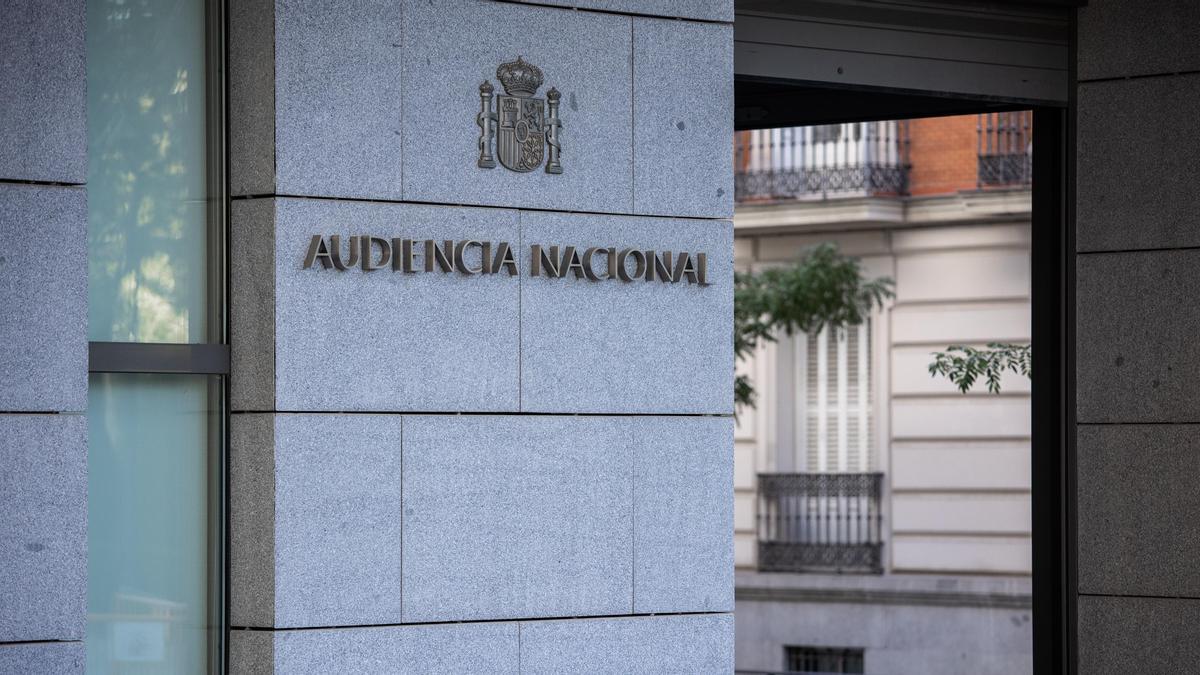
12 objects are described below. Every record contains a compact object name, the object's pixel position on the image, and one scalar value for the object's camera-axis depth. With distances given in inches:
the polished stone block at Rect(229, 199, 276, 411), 630.5
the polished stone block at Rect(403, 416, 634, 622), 648.4
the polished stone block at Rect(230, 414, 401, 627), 626.8
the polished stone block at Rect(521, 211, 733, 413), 673.0
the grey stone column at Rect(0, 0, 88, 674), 597.3
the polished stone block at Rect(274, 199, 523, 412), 631.8
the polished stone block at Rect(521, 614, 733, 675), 663.1
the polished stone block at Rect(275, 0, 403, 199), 635.5
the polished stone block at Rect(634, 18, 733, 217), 695.1
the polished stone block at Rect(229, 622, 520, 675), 625.3
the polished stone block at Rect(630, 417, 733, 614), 684.7
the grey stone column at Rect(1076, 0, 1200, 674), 810.2
